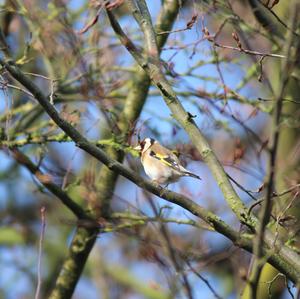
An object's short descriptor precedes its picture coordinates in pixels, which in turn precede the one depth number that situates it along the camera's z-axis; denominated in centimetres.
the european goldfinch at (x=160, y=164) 1042
